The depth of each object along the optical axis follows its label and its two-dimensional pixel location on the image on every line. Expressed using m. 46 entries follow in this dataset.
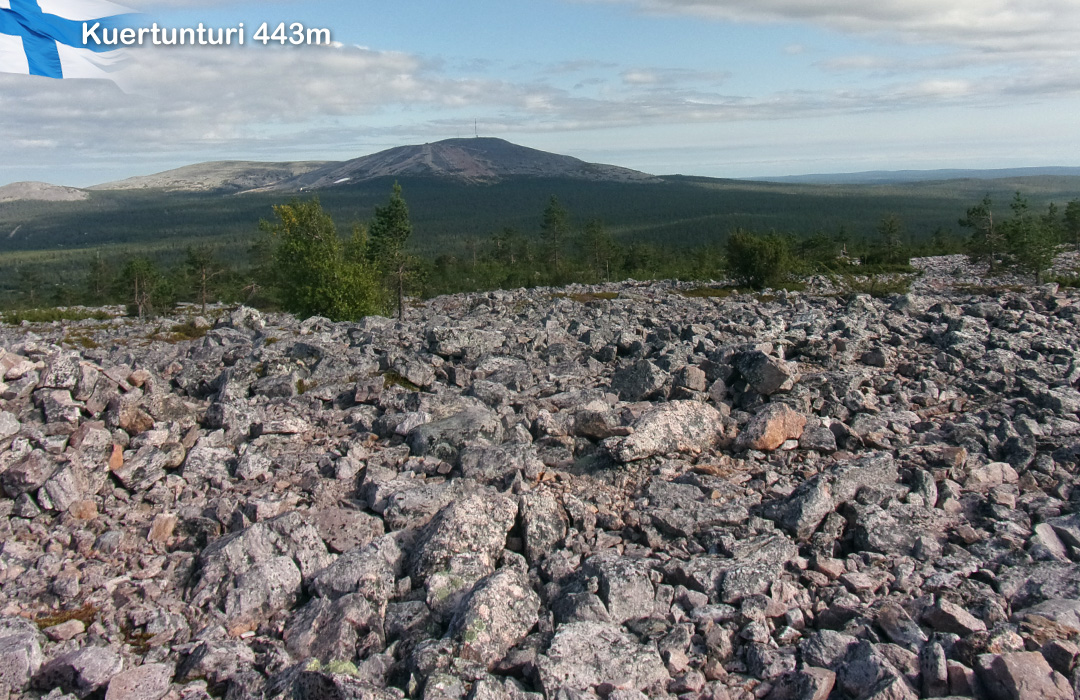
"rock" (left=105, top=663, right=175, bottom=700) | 6.14
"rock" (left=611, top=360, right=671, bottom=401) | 12.86
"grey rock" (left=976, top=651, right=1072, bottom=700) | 5.74
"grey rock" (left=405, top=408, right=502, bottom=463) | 10.70
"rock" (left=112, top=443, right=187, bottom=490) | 9.58
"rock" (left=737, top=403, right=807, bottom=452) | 10.65
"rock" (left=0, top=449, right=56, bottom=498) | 8.97
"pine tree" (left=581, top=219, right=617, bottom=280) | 82.00
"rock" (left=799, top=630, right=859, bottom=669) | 6.30
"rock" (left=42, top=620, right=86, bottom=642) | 6.97
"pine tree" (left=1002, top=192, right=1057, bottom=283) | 47.66
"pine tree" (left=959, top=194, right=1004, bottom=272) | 58.49
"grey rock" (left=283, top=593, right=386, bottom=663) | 6.75
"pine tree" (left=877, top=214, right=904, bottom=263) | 73.62
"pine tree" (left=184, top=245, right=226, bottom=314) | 60.97
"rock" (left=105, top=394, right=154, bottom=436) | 10.70
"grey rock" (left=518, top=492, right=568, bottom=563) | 8.24
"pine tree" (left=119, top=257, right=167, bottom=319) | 57.62
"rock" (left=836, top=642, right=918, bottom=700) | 5.77
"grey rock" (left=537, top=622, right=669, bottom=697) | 6.14
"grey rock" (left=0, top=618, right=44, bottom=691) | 6.30
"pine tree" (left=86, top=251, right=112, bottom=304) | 80.31
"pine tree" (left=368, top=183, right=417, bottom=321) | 44.31
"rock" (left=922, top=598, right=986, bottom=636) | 6.62
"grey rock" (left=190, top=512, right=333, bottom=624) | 7.43
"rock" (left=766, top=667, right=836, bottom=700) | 5.91
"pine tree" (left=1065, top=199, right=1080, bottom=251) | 76.81
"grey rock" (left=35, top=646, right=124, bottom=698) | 6.29
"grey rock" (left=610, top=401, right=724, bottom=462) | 10.23
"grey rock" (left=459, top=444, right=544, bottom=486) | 9.87
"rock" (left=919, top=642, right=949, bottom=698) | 6.02
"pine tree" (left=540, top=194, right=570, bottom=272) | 87.50
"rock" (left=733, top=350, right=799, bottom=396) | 12.42
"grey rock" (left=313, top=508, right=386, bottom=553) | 8.36
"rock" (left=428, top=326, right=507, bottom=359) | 16.16
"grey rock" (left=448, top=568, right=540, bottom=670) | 6.51
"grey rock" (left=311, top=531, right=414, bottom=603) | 7.54
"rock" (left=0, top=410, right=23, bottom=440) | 9.69
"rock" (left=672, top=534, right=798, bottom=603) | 7.22
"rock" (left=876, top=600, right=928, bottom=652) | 6.47
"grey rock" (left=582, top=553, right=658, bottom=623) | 7.05
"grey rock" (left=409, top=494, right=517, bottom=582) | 7.85
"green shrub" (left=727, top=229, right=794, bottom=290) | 55.84
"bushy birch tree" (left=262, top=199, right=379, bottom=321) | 33.78
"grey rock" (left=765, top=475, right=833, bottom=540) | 8.37
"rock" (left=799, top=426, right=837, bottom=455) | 10.70
